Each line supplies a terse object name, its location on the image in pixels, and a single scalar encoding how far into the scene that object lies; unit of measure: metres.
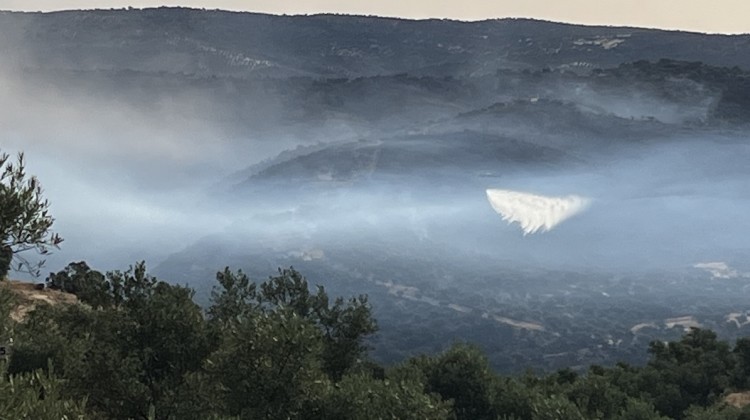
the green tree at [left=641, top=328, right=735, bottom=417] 108.38
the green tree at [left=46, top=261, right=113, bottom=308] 107.75
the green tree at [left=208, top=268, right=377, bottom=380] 72.19
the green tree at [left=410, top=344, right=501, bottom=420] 77.56
